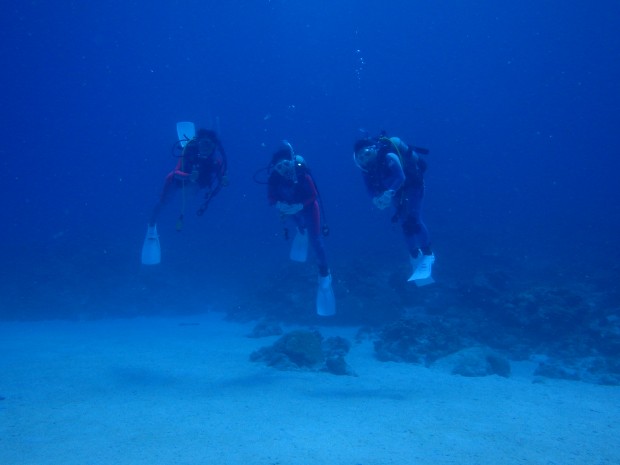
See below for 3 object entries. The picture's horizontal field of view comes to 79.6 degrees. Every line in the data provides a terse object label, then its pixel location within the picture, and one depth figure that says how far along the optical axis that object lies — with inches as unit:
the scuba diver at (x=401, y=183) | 277.7
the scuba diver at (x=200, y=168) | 319.0
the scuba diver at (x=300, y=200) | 304.5
